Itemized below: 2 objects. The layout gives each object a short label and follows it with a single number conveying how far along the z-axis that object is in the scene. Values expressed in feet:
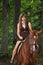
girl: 38.80
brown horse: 35.29
